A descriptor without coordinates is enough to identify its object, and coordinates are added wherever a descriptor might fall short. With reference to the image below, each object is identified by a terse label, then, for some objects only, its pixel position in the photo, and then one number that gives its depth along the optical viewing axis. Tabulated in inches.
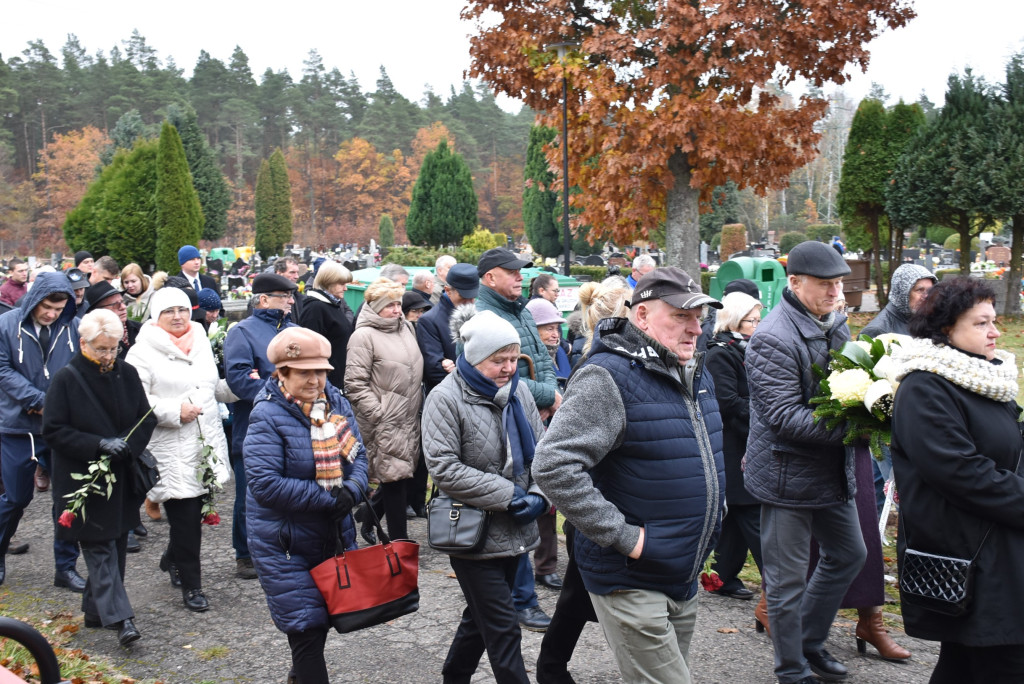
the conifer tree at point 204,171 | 1840.6
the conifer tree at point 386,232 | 2385.6
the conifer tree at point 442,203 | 1624.0
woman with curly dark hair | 126.0
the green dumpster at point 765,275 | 636.6
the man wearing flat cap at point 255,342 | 240.1
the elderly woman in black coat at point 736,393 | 223.5
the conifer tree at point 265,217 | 2069.4
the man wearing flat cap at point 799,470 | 171.6
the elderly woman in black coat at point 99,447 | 204.2
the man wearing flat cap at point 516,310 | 222.8
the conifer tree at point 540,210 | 1569.9
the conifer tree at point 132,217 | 989.2
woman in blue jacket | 157.6
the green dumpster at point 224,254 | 1874.5
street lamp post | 542.3
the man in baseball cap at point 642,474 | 126.0
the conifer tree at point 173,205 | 949.2
